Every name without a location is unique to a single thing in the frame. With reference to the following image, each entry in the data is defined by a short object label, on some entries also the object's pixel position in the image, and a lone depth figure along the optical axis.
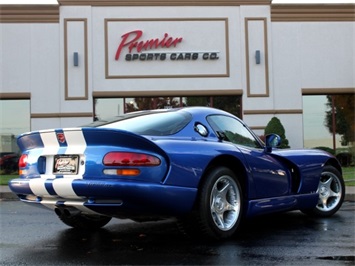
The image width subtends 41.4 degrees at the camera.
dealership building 16.22
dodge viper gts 4.05
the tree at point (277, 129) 15.66
